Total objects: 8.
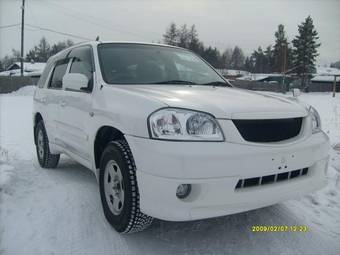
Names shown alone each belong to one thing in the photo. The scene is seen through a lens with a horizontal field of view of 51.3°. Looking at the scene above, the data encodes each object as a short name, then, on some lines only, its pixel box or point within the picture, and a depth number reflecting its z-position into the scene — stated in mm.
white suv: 2447
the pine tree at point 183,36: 62781
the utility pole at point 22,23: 32031
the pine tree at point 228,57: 77606
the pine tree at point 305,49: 59969
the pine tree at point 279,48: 72031
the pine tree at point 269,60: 78612
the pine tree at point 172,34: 62719
